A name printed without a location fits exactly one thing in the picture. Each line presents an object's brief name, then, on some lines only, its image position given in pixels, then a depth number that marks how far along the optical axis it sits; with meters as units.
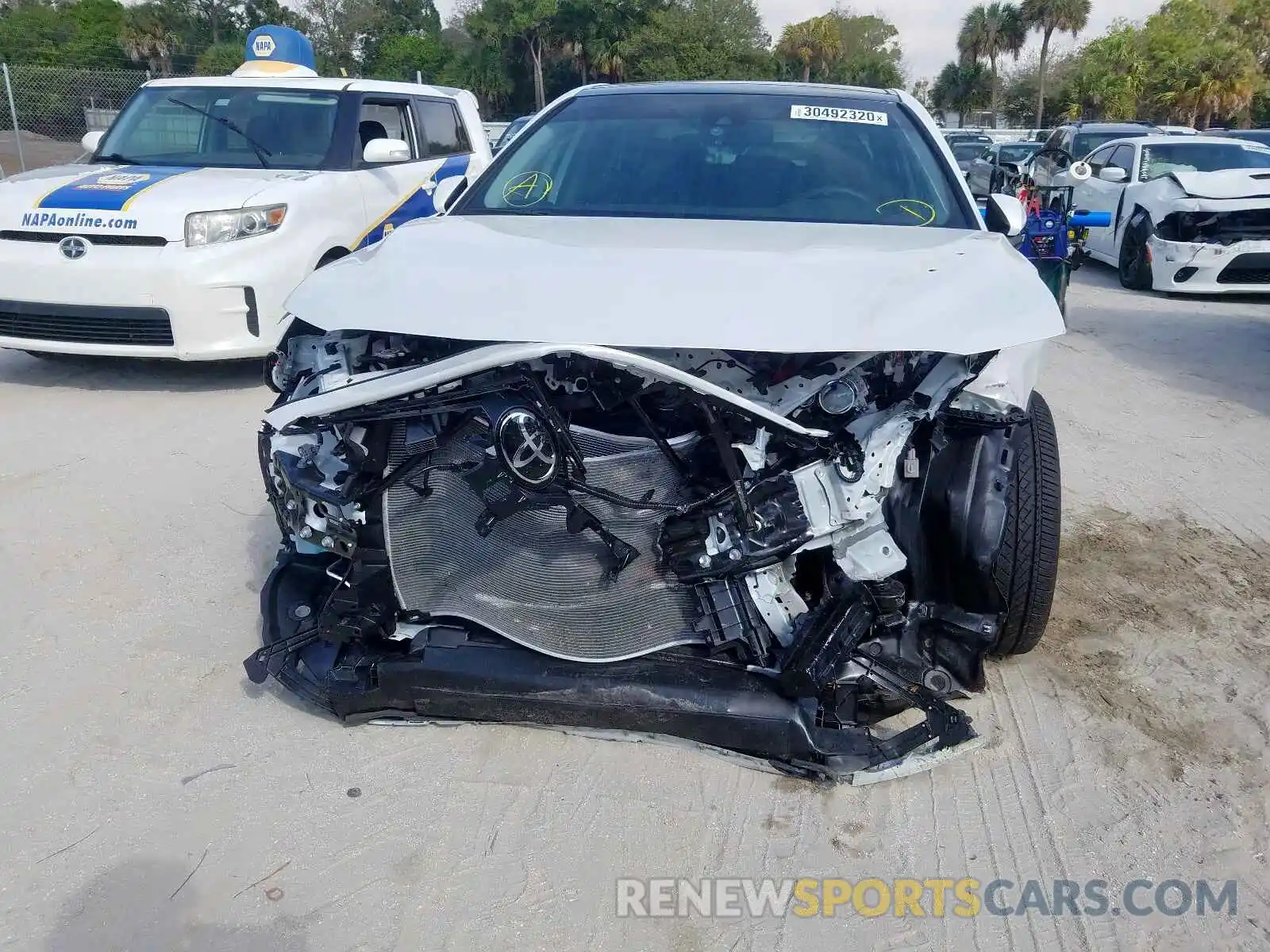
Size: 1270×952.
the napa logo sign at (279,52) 7.25
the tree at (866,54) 51.78
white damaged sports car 8.74
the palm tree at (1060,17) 47.38
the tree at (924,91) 54.23
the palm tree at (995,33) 50.09
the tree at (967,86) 52.66
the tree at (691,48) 39.41
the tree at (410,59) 45.09
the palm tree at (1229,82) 38.25
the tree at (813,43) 51.22
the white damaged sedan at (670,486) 2.31
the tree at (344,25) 48.28
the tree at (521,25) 40.97
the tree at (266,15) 44.19
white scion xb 5.45
